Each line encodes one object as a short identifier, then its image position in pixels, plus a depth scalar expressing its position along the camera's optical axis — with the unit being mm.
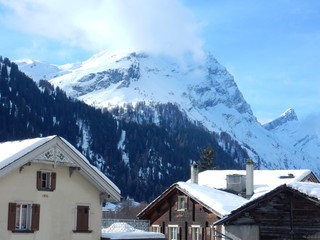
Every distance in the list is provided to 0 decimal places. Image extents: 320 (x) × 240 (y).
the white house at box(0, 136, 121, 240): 32266
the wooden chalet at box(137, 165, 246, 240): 48562
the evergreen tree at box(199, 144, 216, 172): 102250
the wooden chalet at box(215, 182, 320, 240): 26109
